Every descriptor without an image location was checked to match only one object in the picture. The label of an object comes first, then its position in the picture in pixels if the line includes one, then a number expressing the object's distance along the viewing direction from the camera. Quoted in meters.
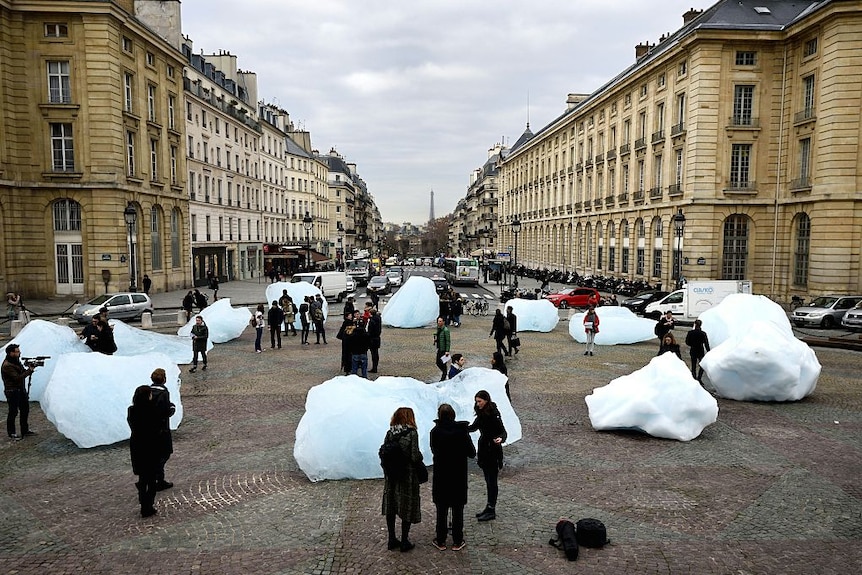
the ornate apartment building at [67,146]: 33.84
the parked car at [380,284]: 44.53
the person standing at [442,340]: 15.04
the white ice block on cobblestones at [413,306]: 26.16
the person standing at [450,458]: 6.66
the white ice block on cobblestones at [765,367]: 13.34
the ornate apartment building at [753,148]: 32.19
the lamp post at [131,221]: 29.03
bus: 58.66
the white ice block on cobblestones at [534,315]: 25.28
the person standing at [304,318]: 21.95
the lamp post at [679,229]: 33.25
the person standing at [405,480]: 6.52
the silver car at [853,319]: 25.70
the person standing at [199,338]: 16.69
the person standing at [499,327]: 16.66
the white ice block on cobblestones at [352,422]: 9.09
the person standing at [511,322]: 18.45
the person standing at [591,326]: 19.62
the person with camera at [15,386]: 10.70
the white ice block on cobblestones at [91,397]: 10.34
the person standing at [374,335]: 16.86
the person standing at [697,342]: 15.34
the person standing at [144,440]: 7.66
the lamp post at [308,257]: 66.44
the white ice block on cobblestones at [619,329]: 22.02
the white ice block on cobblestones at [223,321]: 21.84
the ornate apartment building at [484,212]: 114.44
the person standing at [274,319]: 20.61
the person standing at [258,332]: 19.79
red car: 35.00
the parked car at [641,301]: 32.16
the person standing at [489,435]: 7.51
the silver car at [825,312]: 27.44
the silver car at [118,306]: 26.09
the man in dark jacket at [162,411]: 7.95
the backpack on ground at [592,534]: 7.10
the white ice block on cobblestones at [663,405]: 10.99
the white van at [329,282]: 36.46
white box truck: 28.25
